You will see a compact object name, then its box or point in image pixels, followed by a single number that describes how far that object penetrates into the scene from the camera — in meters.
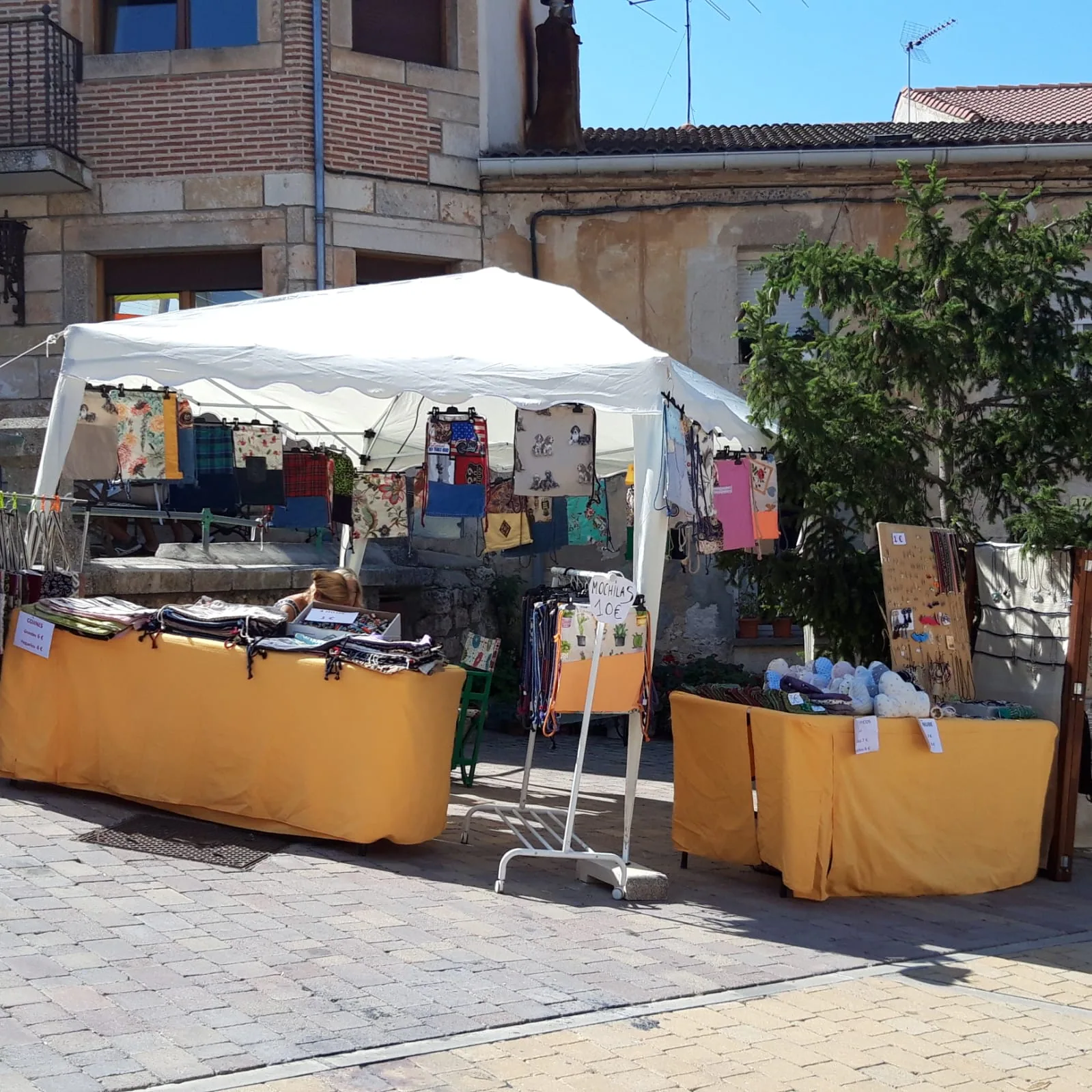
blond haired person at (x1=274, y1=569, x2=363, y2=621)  7.91
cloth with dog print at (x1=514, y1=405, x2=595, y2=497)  7.83
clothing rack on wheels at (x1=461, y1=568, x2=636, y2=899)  6.45
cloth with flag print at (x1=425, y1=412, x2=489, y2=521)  7.89
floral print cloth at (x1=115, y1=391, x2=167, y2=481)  7.93
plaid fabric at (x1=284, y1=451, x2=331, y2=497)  9.59
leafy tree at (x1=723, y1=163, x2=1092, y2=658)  8.15
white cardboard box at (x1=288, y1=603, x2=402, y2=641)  7.13
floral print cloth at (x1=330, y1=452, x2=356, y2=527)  9.82
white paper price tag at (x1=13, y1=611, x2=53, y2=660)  7.30
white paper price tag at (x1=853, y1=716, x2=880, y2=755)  6.57
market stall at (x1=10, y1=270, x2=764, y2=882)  6.80
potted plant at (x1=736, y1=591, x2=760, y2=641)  14.40
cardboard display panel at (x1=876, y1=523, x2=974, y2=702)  7.61
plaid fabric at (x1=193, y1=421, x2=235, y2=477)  9.23
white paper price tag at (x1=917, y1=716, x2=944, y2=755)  6.73
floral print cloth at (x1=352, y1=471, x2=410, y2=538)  9.52
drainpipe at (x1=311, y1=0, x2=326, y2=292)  13.44
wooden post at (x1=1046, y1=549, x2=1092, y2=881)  7.53
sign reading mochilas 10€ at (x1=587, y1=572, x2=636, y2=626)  6.39
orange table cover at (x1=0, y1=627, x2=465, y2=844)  6.60
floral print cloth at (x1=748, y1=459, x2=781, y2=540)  7.91
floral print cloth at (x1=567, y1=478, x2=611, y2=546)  9.85
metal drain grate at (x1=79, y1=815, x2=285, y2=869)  6.48
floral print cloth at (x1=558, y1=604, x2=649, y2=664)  6.46
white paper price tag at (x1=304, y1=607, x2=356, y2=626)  7.30
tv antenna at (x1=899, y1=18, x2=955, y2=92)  22.13
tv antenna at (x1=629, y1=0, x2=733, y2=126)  19.84
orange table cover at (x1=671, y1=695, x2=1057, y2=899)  6.53
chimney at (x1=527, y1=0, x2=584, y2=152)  14.98
